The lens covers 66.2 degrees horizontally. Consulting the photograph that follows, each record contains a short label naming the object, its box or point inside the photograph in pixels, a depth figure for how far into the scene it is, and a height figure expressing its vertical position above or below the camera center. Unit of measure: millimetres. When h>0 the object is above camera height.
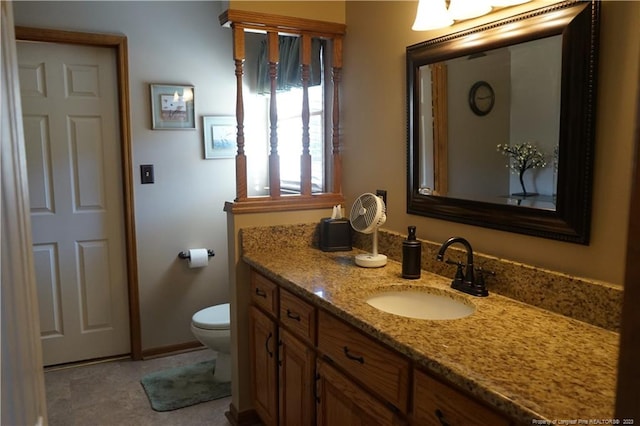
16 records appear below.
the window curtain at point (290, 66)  2656 +588
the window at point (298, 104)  2326 +329
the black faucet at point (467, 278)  1629 -400
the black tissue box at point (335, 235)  2369 -351
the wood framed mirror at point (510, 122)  1377 +124
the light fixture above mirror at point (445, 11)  1636 +514
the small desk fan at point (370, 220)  2047 -248
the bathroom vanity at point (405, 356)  1005 -461
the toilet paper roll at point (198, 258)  3305 -632
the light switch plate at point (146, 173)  3166 -56
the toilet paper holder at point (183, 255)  3332 -616
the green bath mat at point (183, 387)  2715 -1302
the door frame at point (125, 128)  2891 +230
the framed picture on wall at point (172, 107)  3152 +369
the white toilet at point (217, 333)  2820 -976
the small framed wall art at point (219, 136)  3326 +187
